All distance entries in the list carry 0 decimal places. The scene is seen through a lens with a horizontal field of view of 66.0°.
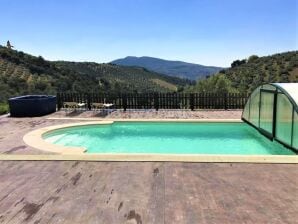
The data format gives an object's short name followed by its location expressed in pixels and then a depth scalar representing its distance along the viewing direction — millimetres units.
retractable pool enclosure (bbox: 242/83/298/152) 6856
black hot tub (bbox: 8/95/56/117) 12077
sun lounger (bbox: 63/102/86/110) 13470
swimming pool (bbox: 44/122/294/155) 8223
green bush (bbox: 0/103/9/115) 12957
